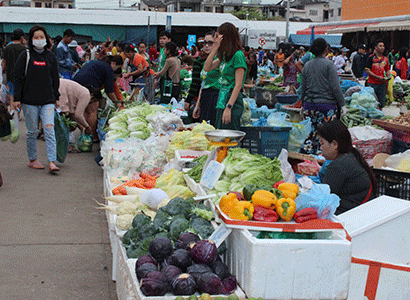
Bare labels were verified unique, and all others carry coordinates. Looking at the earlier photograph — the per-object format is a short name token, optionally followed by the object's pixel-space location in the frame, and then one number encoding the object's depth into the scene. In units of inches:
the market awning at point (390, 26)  830.5
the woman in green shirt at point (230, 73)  211.9
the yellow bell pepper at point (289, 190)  126.6
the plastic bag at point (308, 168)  219.3
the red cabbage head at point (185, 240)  118.3
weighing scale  158.6
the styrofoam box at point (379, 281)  123.2
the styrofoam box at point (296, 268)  107.3
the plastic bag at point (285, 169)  160.6
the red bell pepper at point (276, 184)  139.9
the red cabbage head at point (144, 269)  108.2
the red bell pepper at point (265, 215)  118.2
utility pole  1190.8
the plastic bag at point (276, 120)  254.4
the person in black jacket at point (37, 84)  271.0
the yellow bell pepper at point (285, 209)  119.0
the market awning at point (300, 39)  1041.2
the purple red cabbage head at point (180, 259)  112.0
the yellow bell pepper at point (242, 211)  118.2
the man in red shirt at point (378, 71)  414.9
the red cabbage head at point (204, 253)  112.3
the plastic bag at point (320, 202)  120.7
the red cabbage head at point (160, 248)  115.0
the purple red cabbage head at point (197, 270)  109.0
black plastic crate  162.7
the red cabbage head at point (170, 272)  107.7
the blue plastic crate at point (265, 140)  233.9
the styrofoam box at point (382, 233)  129.3
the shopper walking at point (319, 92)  269.7
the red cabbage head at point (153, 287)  102.9
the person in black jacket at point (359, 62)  515.8
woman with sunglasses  249.4
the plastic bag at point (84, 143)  361.7
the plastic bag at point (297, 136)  251.4
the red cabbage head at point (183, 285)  105.0
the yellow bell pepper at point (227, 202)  123.3
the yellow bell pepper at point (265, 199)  120.6
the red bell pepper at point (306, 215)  118.0
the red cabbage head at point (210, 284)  106.6
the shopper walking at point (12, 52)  378.9
